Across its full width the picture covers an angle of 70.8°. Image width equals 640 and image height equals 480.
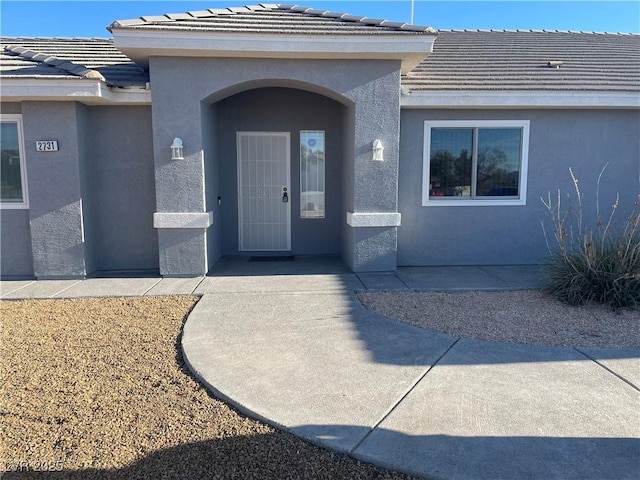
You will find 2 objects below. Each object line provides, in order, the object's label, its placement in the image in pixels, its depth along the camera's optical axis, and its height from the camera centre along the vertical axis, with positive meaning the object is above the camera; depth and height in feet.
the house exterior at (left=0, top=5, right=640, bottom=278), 24.64 +2.46
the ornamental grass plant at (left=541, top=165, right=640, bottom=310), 20.39 -4.08
